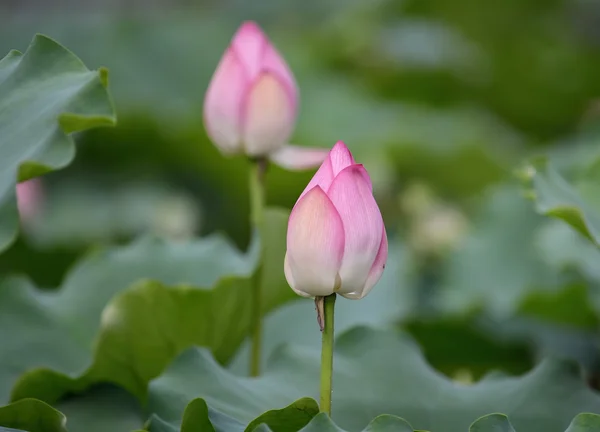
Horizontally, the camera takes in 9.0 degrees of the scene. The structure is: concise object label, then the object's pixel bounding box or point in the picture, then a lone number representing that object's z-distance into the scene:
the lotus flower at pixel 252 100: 2.92
